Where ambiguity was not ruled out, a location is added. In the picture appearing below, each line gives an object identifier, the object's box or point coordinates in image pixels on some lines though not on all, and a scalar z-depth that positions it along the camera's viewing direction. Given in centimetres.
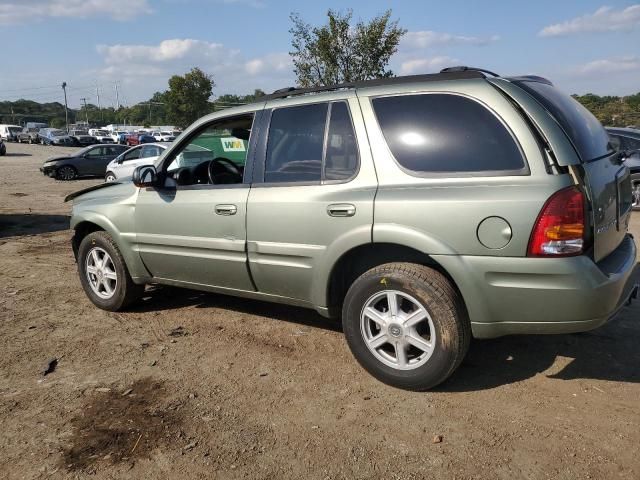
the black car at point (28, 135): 5550
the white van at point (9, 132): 5909
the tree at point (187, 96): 5722
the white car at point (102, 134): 5081
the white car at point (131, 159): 1670
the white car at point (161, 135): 4596
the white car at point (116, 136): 5252
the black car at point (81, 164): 2103
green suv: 290
